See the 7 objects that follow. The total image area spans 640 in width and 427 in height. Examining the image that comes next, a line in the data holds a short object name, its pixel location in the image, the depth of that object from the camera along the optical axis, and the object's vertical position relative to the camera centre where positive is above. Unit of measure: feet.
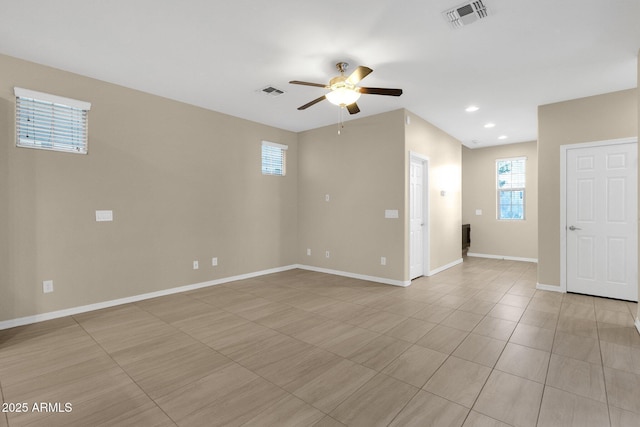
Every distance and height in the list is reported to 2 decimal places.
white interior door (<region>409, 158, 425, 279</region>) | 17.25 -0.60
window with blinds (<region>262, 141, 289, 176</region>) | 19.47 +3.44
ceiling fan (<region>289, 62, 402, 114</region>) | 10.14 +4.21
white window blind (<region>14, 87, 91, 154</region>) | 10.94 +3.50
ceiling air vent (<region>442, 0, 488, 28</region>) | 7.89 +5.37
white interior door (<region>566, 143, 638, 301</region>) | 13.41 -0.70
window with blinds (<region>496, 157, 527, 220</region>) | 24.30 +1.59
